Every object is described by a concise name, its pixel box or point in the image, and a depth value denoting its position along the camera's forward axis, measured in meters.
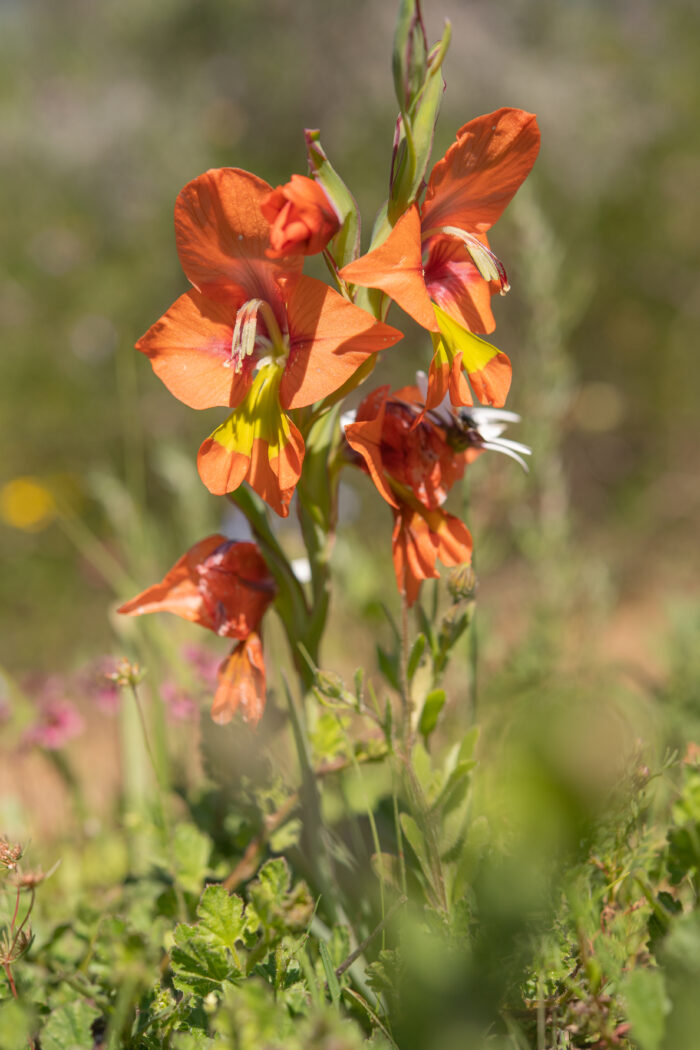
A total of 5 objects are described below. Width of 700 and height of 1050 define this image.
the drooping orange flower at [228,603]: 0.56
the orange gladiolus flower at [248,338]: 0.54
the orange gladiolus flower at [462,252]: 0.53
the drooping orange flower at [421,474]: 0.56
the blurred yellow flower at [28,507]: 1.57
